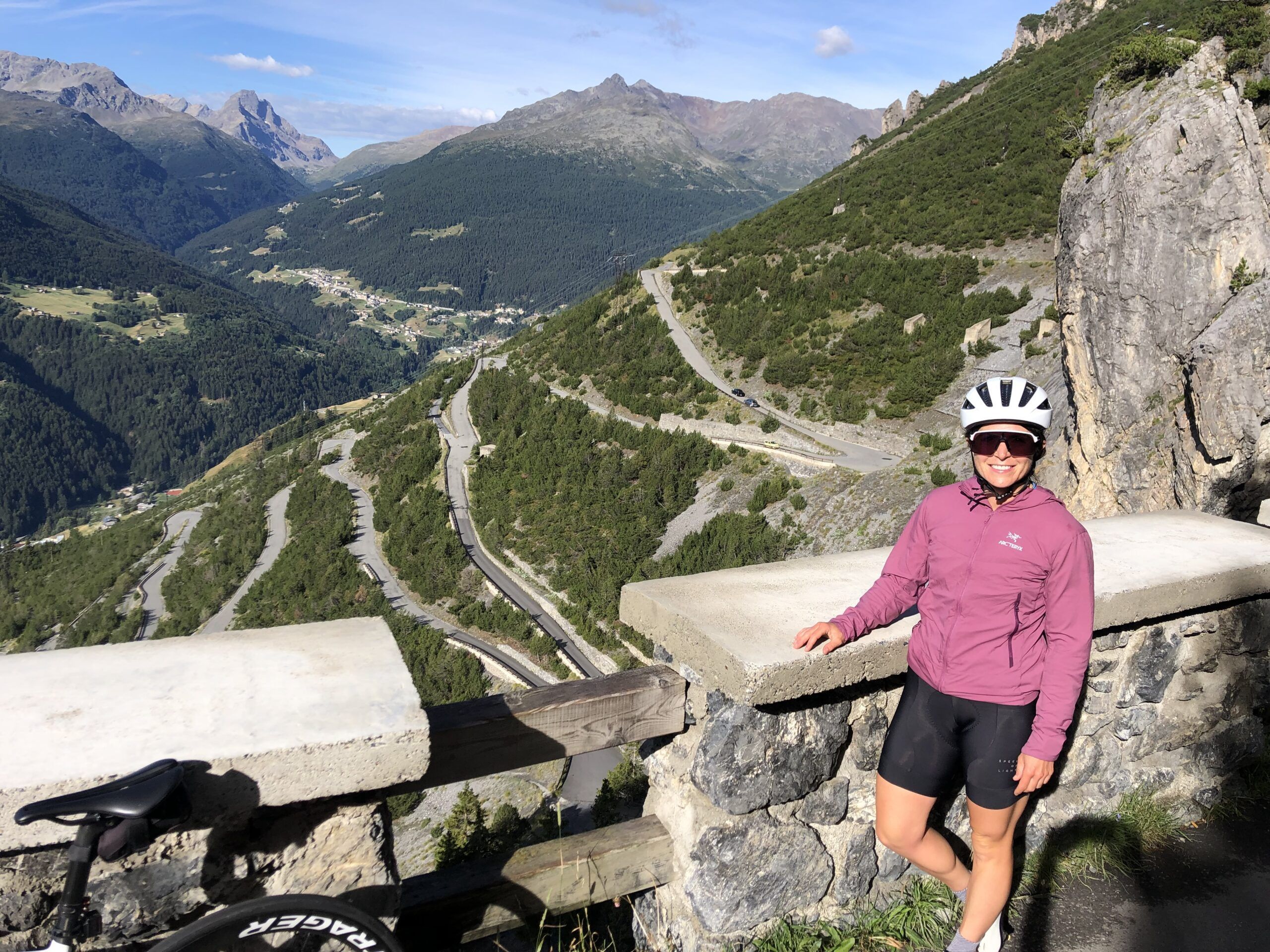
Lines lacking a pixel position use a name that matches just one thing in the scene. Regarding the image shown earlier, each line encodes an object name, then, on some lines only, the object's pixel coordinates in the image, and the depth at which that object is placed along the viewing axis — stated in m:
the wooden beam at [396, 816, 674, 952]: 2.42
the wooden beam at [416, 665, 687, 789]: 2.36
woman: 2.34
